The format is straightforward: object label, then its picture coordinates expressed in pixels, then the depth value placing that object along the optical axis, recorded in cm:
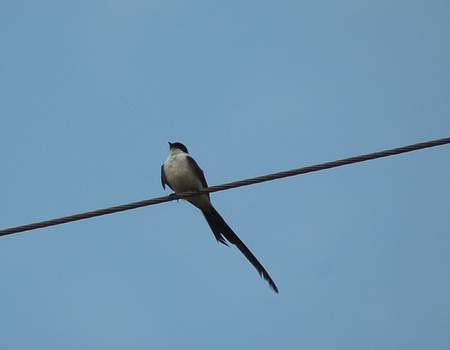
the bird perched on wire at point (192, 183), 1265
